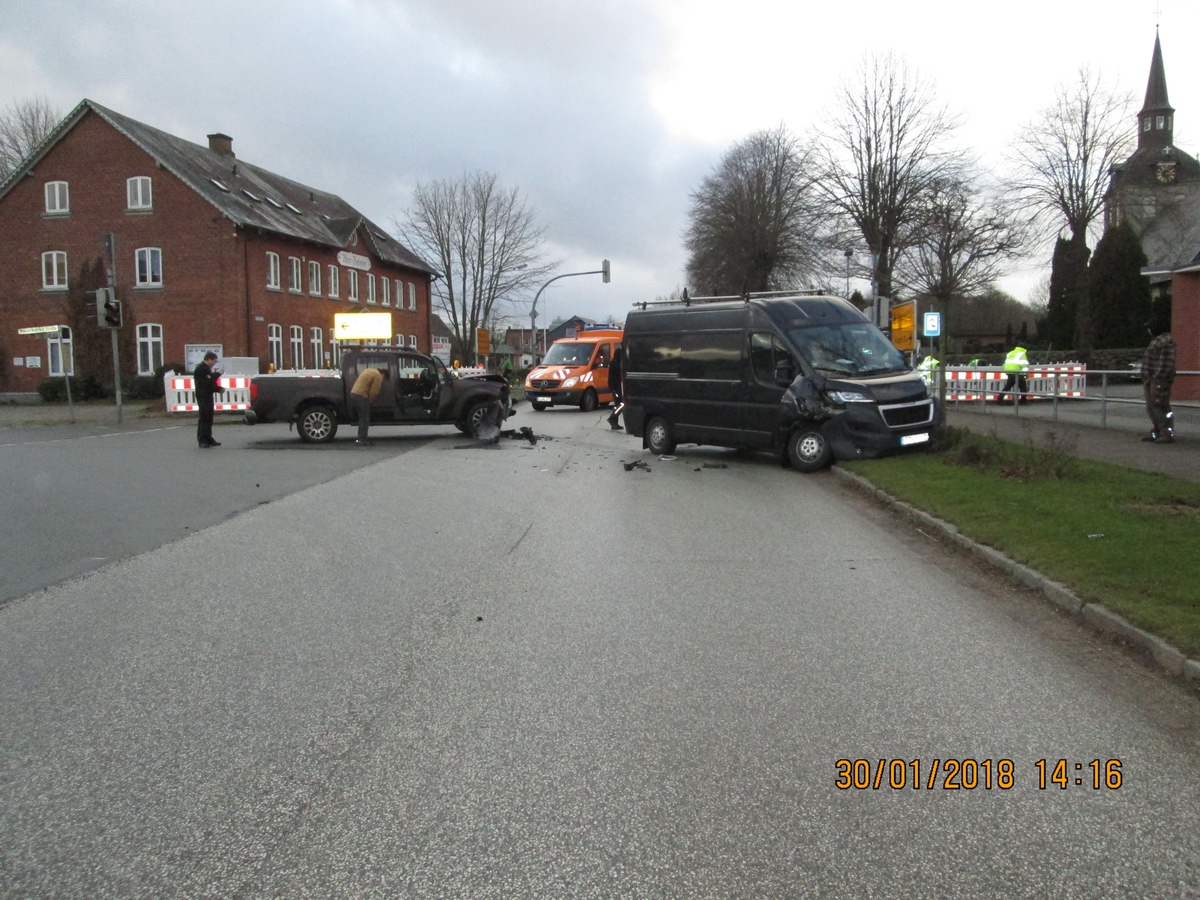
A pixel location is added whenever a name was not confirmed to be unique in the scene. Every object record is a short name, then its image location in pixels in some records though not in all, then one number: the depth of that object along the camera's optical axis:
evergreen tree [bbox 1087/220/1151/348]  51.72
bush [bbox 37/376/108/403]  40.22
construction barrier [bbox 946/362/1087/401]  23.52
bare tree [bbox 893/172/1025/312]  43.06
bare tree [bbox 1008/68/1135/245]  41.53
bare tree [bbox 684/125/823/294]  62.91
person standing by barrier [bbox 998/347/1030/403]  24.94
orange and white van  32.59
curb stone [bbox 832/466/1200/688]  5.20
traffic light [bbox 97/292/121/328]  26.02
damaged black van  14.49
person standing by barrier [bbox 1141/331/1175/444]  14.78
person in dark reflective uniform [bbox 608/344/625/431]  22.30
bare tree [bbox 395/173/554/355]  55.59
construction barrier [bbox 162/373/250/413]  29.52
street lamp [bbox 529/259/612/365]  48.06
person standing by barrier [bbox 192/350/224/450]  18.86
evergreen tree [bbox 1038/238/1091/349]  55.27
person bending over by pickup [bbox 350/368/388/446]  19.53
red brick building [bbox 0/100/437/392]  41.03
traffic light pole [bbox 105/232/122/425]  25.48
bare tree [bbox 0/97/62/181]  58.59
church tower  41.91
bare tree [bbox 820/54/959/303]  43.59
